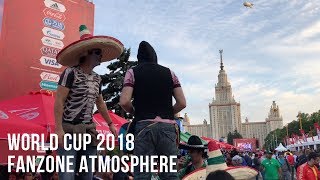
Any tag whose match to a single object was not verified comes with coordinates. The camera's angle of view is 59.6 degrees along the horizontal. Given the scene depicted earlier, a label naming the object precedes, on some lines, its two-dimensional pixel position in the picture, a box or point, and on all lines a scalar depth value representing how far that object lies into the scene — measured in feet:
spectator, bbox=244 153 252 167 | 58.40
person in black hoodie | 8.61
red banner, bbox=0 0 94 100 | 29.32
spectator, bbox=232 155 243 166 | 46.19
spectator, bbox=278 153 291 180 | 48.99
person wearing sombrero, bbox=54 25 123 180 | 8.94
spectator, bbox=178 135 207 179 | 13.45
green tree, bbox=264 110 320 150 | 266.90
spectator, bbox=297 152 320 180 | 25.82
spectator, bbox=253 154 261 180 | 61.50
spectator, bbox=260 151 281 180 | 39.73
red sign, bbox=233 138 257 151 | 167.49
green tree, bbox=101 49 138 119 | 66.64
